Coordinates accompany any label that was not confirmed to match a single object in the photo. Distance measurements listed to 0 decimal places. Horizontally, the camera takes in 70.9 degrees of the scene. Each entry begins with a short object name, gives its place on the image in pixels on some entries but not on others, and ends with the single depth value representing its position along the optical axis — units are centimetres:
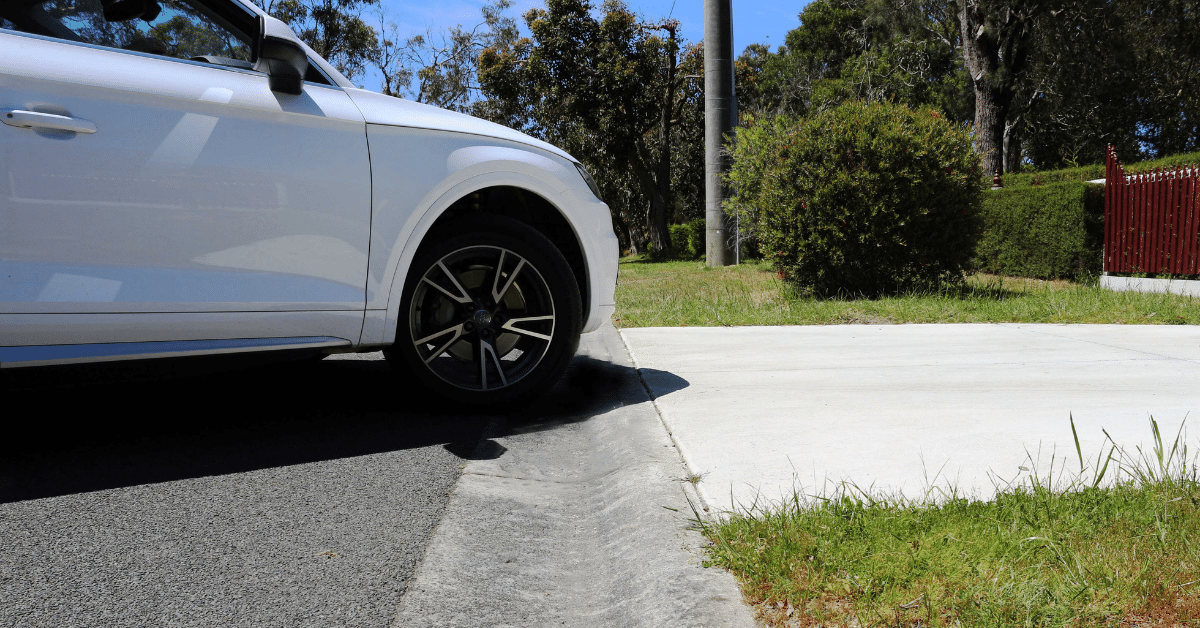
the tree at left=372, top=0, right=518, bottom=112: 3216
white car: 276
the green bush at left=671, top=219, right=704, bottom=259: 2850
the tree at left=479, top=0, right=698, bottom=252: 2452
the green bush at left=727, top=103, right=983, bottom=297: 774
